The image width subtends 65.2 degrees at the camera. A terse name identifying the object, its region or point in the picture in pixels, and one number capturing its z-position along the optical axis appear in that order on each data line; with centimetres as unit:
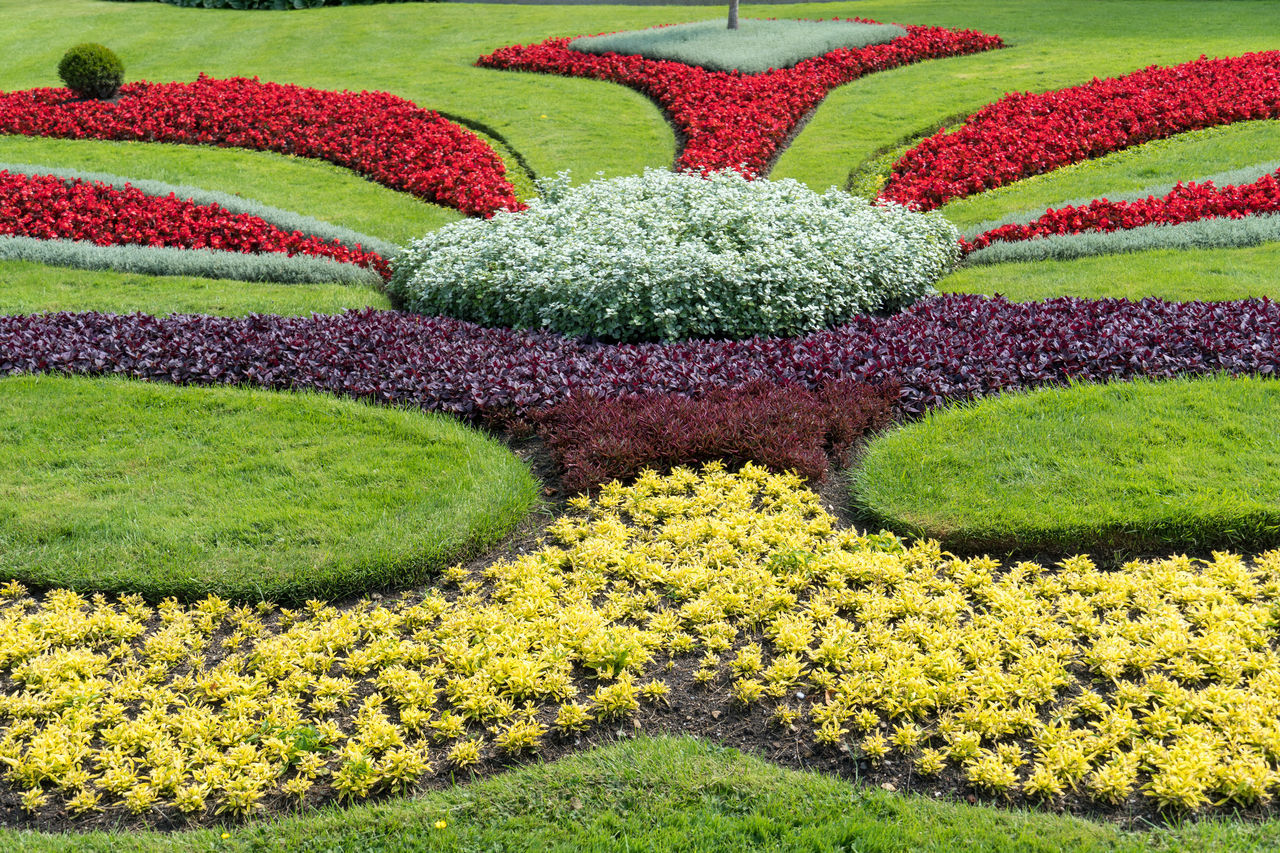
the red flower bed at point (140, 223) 1139
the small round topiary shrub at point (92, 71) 1705
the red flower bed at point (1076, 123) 1320
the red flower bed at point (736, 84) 1438
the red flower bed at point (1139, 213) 1099
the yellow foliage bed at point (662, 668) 408
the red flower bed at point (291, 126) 1400
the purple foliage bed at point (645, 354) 724
